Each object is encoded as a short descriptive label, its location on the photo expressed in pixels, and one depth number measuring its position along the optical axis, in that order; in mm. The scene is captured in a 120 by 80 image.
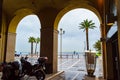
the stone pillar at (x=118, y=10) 2131
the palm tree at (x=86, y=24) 16529
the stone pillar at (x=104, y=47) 4339
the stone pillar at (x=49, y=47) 5051
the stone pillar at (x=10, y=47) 5952
